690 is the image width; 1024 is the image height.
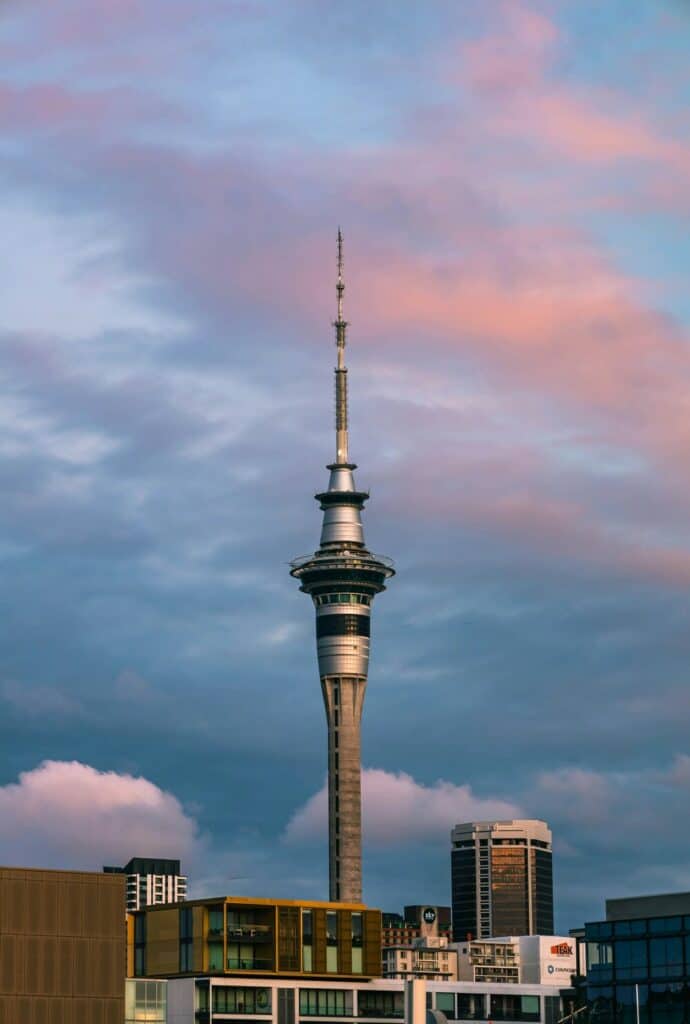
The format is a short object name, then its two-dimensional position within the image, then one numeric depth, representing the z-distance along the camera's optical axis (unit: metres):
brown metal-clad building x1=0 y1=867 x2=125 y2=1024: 153.62
